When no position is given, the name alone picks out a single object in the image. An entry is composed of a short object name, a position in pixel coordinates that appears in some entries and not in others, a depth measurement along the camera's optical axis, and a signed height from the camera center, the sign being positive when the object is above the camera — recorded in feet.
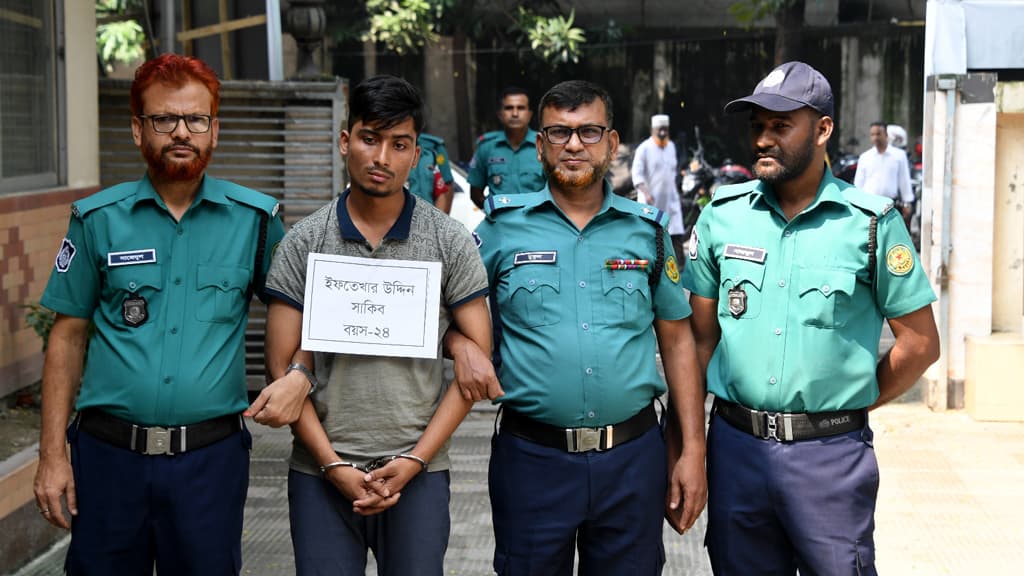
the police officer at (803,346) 12.09 -0.95
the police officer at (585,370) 12.08 -1.16
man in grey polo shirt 11.05 -1.25
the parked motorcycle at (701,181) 57.21 +2.86
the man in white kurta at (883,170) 45.57 +2.63
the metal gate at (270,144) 26.66 +2.14
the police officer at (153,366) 11.59 -1.06
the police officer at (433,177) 33.04 +1.79
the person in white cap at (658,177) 47.39 +2.50
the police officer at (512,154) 31.35 +2.28
